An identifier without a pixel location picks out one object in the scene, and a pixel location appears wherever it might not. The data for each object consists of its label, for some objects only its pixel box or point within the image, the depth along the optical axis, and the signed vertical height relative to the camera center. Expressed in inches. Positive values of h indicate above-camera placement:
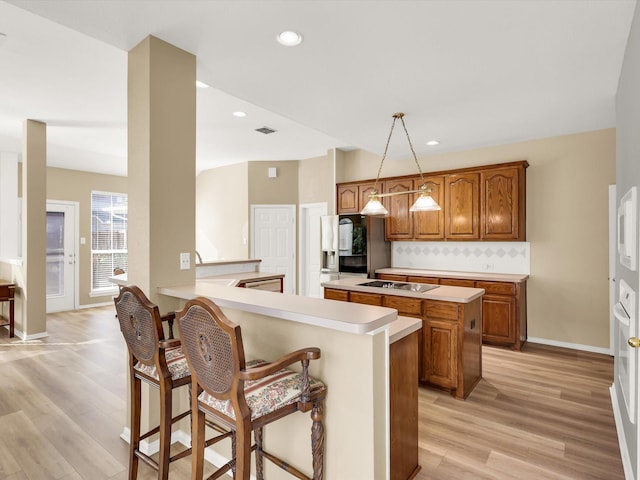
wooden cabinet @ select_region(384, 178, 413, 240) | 215.5 +17.2
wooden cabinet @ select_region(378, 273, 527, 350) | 169.8 -34.5
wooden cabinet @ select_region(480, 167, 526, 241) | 178.4 +18.1
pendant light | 135.3 +14.0
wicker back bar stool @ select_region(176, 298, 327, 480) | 53.6 -24.4
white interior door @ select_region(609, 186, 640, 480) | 66.2 -29.2
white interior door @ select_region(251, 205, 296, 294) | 273.3 +3.2
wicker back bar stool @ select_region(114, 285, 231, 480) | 69.3 -24.6
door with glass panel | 263.0 -10.0
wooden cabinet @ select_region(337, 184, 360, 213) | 237.0 +28.1
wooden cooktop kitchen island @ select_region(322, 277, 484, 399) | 120.0 -31.1
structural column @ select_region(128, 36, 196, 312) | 91.3 +20.4
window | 287.4 +4.2
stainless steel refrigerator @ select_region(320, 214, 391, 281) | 214.5 -3.3
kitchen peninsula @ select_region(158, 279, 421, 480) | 61.1 -23.4
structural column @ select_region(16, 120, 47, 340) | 183.2 +5.4
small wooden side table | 192.4 -28.7
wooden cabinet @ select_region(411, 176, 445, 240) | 203.0 +12.5
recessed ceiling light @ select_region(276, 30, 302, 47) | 91.7 +52.8
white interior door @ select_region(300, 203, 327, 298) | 267.0 -3.9
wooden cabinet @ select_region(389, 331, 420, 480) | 72.8 -35.3
